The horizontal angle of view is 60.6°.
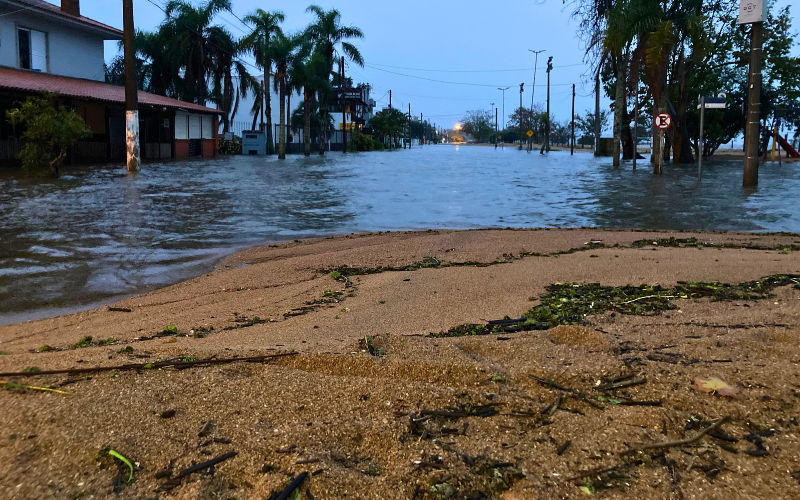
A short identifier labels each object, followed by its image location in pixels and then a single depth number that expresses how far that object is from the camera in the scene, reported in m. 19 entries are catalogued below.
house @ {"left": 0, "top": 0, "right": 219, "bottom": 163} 25.22
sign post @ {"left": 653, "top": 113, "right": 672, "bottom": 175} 23.80
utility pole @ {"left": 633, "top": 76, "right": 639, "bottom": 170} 28.99
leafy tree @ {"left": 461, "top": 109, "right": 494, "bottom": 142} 178.75
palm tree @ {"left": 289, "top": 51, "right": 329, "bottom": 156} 47.53
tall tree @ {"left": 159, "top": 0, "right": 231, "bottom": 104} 44.75
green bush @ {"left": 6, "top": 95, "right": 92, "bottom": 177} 19.86
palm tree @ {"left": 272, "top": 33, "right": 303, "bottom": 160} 45.94
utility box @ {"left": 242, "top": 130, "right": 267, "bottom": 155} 50.16
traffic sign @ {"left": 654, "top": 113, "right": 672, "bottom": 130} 23.78
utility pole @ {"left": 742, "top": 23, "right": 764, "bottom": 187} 17.22
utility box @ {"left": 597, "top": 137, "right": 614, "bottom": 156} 55.62
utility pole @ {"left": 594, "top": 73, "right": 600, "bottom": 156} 42.19
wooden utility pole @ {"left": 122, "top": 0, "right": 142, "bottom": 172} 23.66
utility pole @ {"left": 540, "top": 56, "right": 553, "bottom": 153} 68.38
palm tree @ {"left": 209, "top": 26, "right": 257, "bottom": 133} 46.50
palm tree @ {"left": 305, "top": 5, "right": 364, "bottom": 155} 52.88
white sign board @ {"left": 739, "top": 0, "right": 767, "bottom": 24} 16.69
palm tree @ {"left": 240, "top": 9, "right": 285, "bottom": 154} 46.46
